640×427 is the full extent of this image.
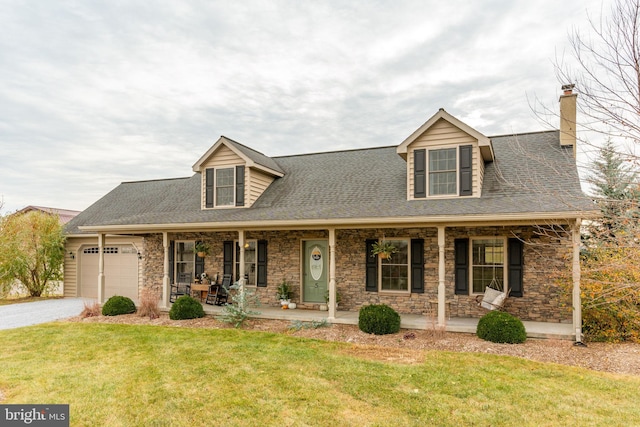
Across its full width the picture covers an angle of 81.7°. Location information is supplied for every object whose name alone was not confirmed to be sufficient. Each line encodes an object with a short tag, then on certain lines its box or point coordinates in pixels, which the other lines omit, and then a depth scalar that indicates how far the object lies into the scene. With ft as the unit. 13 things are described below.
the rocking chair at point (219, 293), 40.50
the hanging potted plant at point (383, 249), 34.04
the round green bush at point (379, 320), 28.71
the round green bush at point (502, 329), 25.58
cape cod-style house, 30.17
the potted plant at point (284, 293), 38.14
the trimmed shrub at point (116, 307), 37.17
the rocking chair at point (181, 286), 42.57
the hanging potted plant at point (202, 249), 42.24
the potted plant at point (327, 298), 36.57
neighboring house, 61.05
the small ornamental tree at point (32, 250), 52.37
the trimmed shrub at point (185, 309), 34.94
